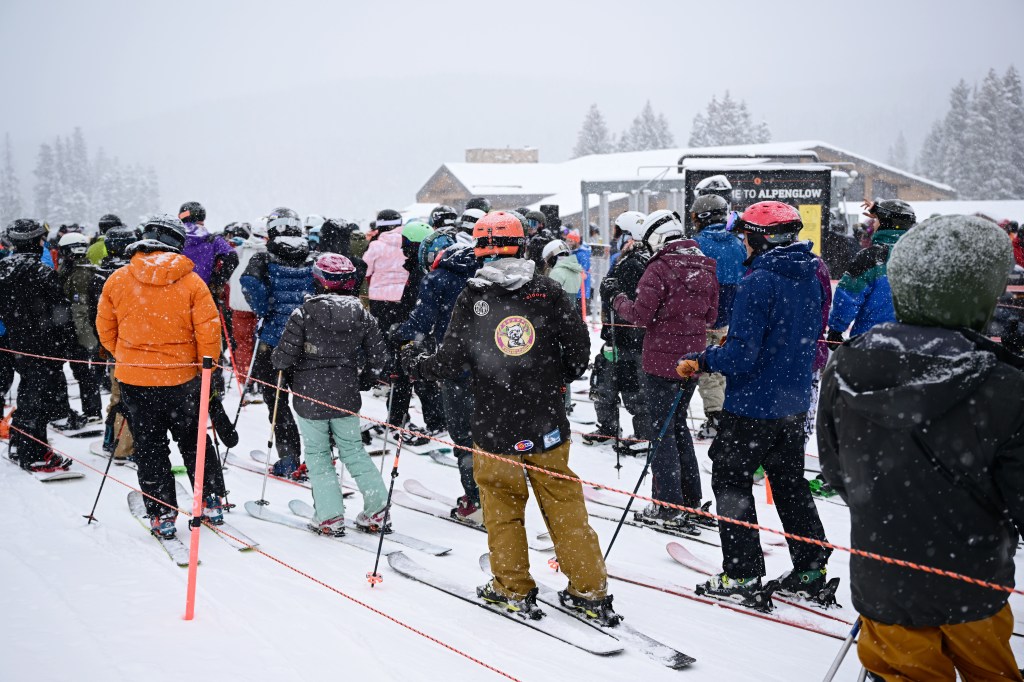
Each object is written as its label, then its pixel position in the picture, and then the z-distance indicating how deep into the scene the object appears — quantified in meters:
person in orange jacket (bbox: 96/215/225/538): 5.31
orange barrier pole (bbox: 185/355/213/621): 4.19
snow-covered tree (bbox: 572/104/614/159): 88.19
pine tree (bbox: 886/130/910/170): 148.00
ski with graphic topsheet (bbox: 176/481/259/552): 5.43
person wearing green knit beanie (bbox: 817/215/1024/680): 2.12
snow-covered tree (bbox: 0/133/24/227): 84.29
